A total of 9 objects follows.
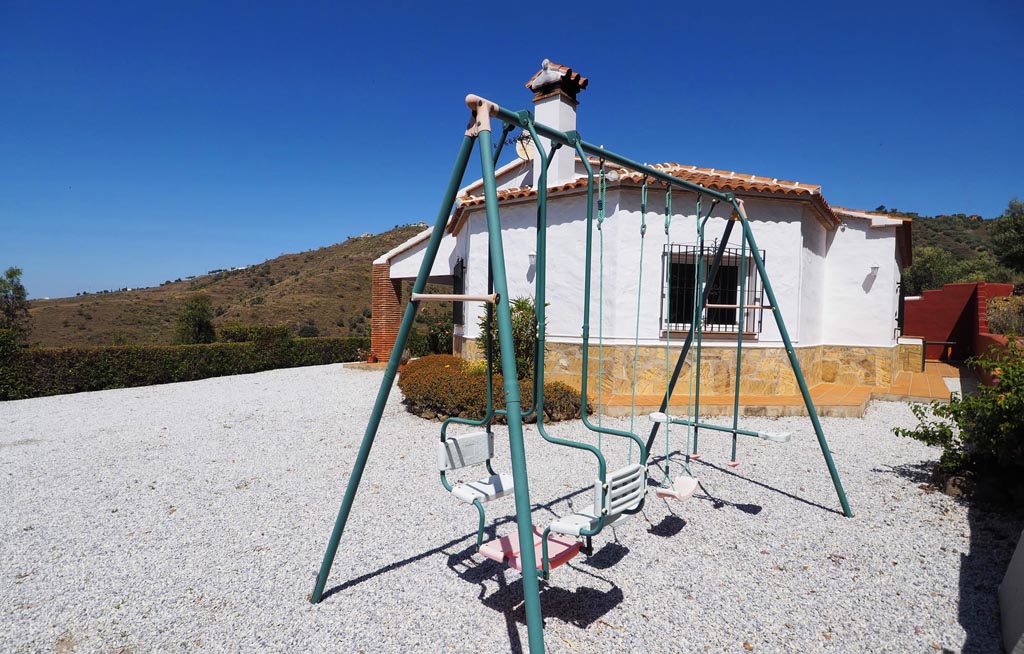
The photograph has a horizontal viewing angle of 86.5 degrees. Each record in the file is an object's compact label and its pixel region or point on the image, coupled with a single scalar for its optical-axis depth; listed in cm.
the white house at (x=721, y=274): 800
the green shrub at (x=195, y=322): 1530
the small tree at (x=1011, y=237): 1911
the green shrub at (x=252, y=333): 1513
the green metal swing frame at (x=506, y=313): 199
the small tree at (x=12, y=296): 1780
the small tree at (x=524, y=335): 790
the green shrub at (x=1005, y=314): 1466
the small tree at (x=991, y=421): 373
